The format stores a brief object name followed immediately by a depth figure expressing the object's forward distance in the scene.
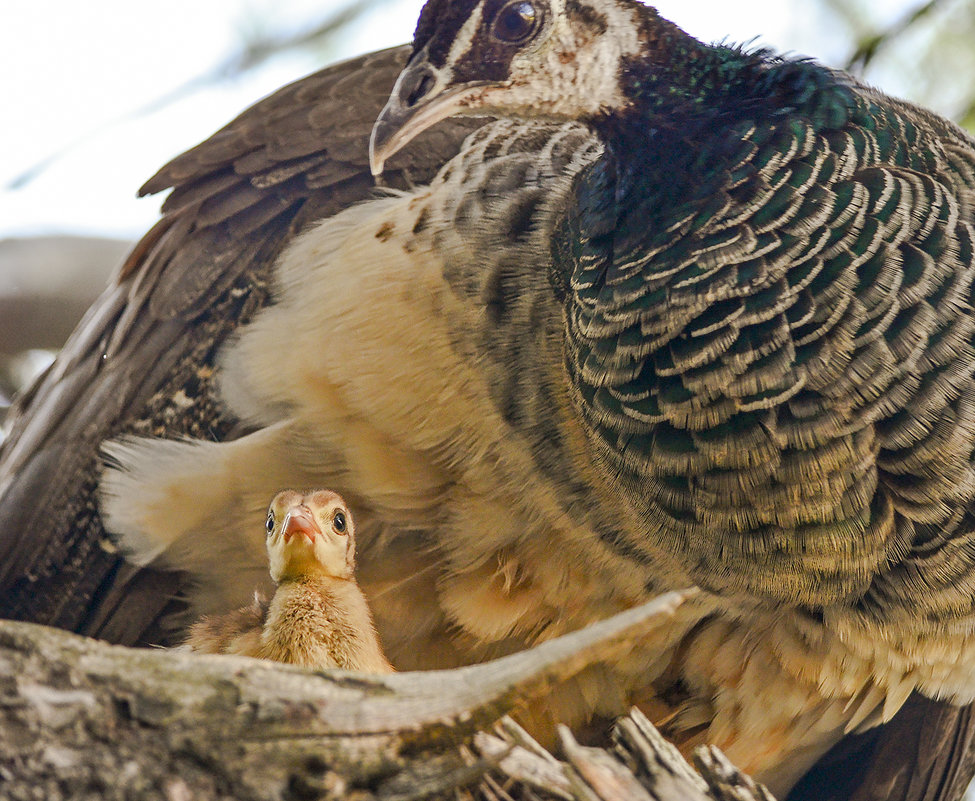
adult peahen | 4.71
